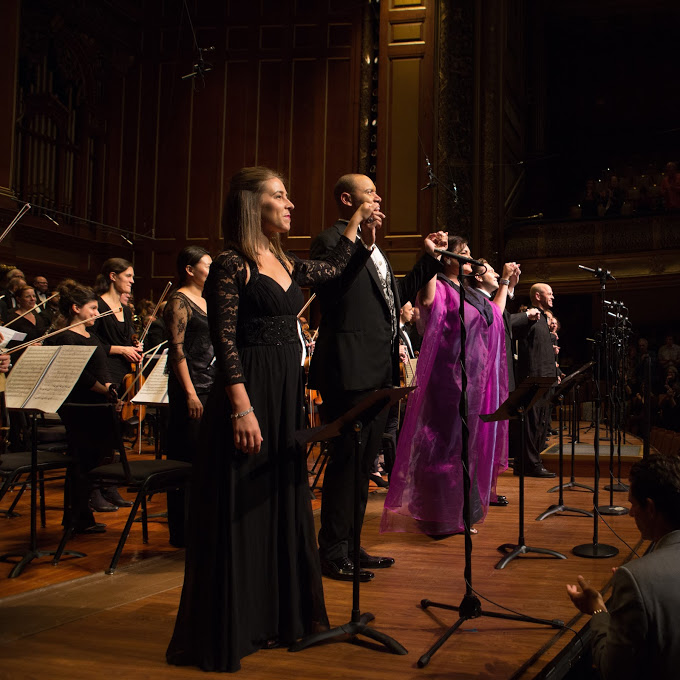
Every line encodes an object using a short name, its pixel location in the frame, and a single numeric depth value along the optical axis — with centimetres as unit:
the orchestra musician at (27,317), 637
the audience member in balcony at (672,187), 1134
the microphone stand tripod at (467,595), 246
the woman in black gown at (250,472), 216
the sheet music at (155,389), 439
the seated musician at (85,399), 384
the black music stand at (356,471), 222
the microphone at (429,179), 989
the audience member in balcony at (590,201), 1220
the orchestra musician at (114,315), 477
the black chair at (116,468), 326
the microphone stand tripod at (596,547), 345
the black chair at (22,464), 350
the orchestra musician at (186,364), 365
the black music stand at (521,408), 316
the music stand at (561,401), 413
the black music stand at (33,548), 326
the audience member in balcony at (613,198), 1177
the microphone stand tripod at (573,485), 520
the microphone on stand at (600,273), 467
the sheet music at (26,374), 342
